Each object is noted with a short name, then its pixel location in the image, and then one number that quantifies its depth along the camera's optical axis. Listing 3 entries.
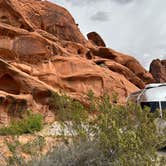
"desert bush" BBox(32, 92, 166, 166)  5.12
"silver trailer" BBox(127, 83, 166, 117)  13.84
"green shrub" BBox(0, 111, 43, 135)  14.07
